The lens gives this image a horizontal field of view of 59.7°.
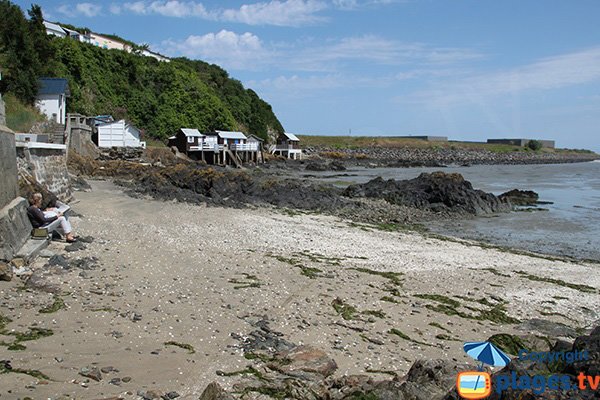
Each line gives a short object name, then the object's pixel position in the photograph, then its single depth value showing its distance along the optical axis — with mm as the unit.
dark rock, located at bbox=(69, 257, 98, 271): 9610
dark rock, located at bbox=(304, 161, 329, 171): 60506
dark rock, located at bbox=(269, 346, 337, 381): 5984
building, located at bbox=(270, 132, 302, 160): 75562
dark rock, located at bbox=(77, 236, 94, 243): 11445
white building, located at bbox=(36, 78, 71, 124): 37038
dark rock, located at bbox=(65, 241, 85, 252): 10568
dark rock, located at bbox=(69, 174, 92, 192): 20247
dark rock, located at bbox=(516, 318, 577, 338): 8594
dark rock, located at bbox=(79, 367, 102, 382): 5506
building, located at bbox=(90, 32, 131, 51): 70306
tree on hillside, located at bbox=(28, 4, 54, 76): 40750
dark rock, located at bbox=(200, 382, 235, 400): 4734
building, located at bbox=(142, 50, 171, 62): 74000
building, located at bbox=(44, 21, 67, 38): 60428
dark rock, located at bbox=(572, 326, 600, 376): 3814
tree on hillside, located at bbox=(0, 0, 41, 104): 35938
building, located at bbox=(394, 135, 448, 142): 148250
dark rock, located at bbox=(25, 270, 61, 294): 8211
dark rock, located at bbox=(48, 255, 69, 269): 9436
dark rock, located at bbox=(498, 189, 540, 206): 30634
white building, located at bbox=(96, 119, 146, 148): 42156
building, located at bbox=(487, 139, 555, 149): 154250
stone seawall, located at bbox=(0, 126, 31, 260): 8922
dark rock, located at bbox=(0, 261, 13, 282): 8219
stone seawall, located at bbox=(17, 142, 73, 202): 13102
